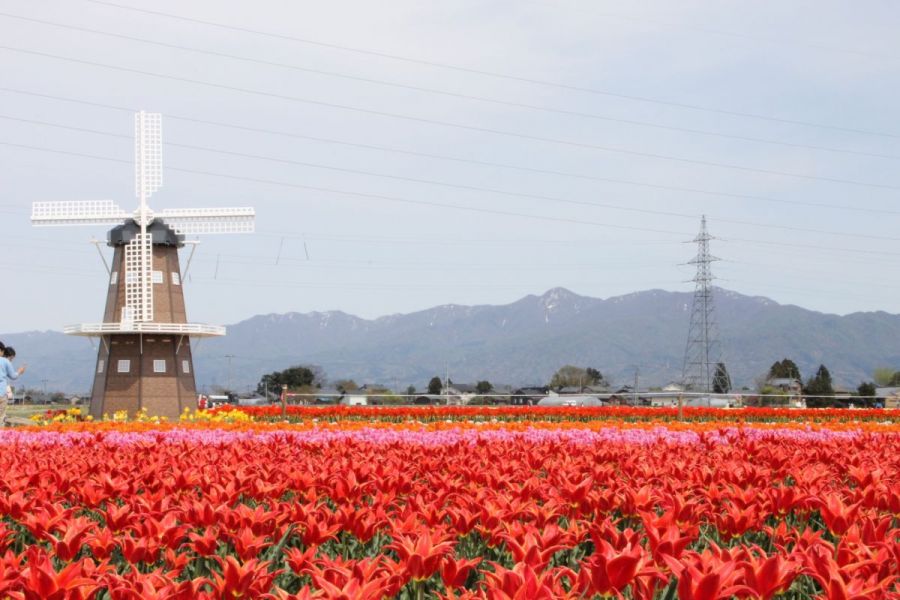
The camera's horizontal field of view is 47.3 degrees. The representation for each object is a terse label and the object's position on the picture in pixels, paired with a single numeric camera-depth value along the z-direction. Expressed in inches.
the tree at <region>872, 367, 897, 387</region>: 5767.7
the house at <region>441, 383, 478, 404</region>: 6077.8
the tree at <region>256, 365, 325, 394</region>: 3816.4
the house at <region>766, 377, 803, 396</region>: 3713.1
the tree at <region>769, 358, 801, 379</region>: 4298.2
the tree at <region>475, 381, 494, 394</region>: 4158.0
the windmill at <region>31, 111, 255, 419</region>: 1296.8
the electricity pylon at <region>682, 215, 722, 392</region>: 2959.6
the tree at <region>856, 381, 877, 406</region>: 2635.3
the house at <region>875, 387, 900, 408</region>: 1975.9
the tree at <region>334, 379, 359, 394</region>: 5221.5
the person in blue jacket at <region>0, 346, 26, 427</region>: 789.2
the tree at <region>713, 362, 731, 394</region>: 3752.7
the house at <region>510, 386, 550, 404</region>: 4933.1
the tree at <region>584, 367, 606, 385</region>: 5900.6
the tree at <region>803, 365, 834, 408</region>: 2085.4
